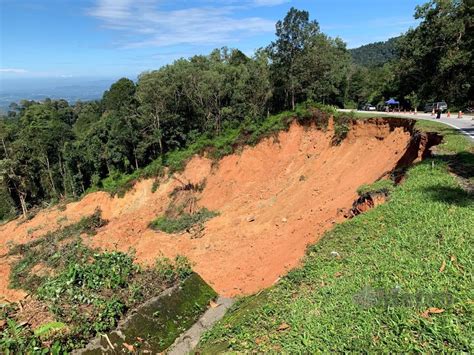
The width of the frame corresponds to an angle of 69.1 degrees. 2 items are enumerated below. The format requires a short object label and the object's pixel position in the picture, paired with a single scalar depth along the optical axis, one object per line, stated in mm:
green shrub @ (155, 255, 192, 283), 9781
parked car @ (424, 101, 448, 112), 29170
